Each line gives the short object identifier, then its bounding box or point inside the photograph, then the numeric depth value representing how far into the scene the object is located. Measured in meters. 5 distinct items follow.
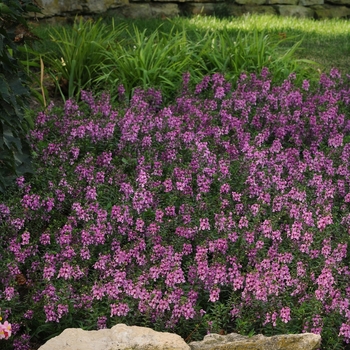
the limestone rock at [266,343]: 3.34
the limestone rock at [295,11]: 13.22
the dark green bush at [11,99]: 4.52
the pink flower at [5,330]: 3.37
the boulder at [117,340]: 3.18
